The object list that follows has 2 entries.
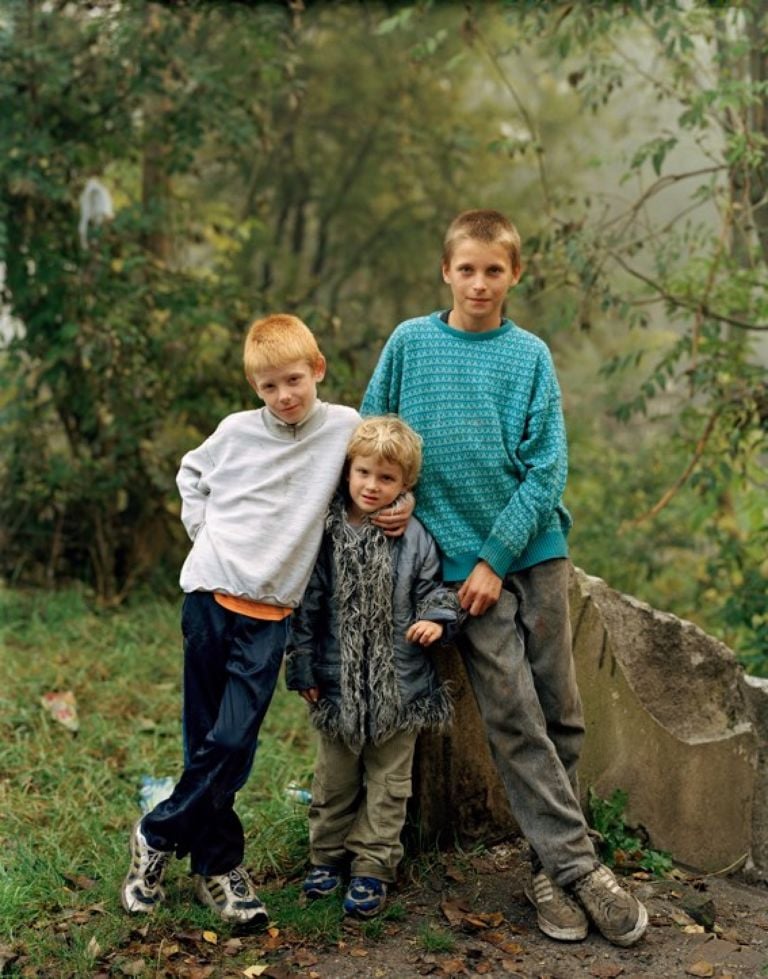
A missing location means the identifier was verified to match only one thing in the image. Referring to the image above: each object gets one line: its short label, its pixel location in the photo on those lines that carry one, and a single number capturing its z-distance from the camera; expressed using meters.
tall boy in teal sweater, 3.17
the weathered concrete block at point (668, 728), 3.77
